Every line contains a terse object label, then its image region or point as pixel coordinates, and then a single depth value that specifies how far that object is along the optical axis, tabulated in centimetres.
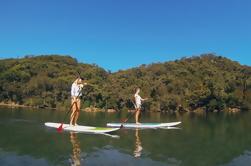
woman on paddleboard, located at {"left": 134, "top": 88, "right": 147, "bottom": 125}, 1223
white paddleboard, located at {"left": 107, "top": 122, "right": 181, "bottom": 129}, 1161
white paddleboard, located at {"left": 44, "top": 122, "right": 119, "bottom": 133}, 944
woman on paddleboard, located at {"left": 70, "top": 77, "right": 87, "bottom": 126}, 984
